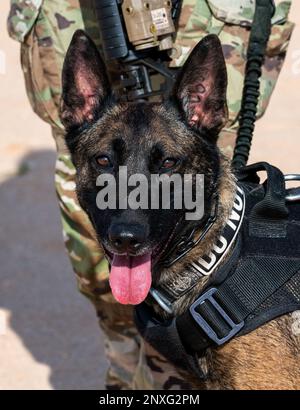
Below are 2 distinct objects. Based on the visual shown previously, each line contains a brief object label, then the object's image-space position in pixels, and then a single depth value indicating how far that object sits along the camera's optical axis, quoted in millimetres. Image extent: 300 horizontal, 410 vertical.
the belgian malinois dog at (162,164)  3746
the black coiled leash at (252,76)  4438
